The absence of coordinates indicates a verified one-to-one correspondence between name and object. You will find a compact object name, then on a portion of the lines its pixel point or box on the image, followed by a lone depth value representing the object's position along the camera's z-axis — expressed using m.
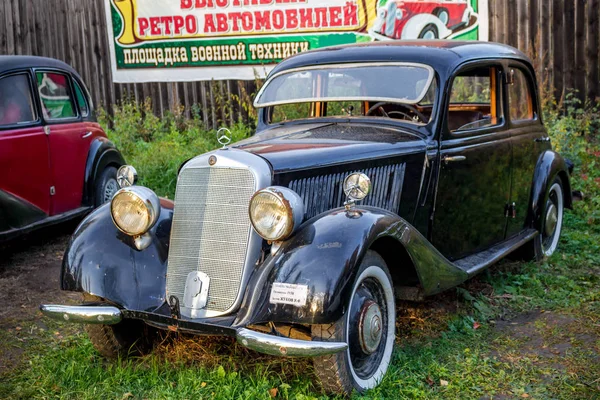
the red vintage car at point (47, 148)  5.67
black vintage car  3.13
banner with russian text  8.73
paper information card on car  3.01
